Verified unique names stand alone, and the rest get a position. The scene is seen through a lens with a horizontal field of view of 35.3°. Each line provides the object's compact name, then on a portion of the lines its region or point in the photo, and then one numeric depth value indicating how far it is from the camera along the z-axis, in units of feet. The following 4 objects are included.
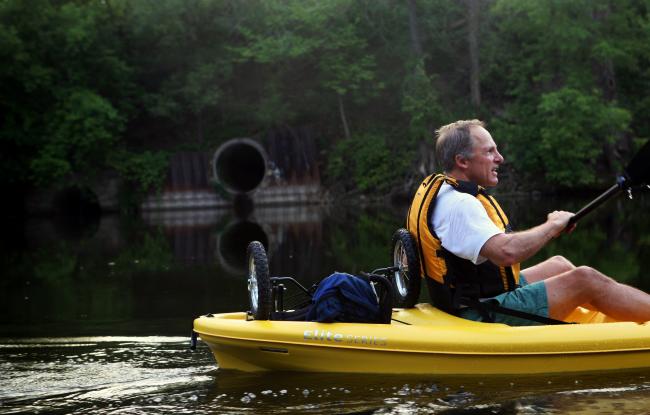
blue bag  18.58
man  17.95
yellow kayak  17.71
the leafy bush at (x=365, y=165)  95.96
